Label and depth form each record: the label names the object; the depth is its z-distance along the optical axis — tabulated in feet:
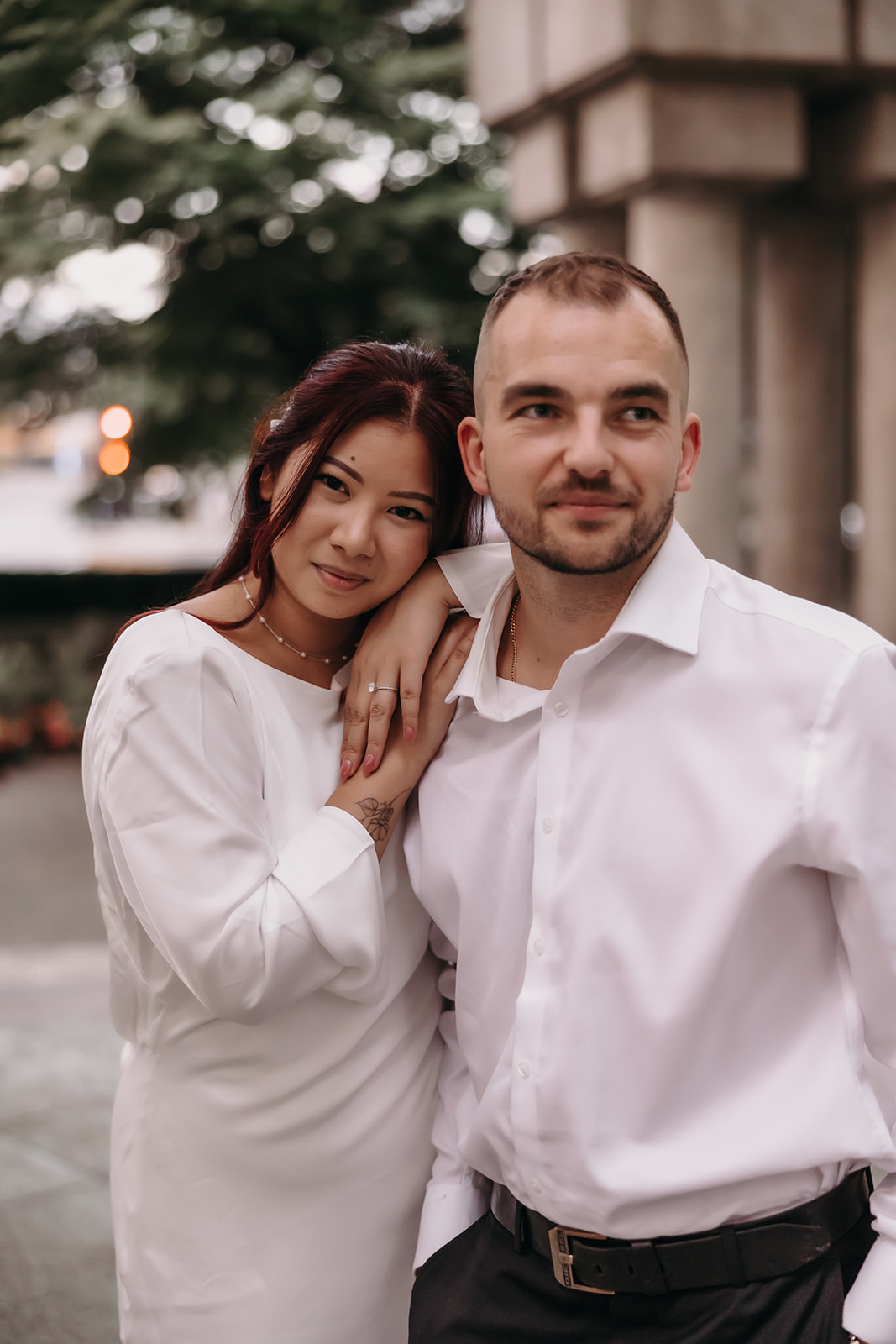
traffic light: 40.52
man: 6.32
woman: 6.96
